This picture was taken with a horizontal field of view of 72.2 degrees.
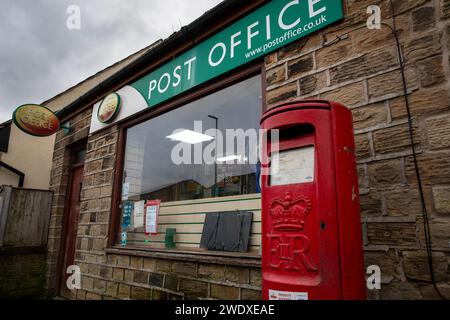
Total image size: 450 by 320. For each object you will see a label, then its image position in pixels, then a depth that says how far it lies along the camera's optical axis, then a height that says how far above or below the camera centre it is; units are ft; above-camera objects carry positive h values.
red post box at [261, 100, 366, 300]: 4.89 +0.37
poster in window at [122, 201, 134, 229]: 14.51 +0.71
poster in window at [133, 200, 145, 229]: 13.97 +0.63
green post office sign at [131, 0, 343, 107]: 8.86 +6.24
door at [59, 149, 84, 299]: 18.52 +0.23
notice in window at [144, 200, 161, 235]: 13.28 +0.51
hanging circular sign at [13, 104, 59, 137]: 17.78 +6.29
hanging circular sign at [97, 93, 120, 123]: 15.90 +6.23
